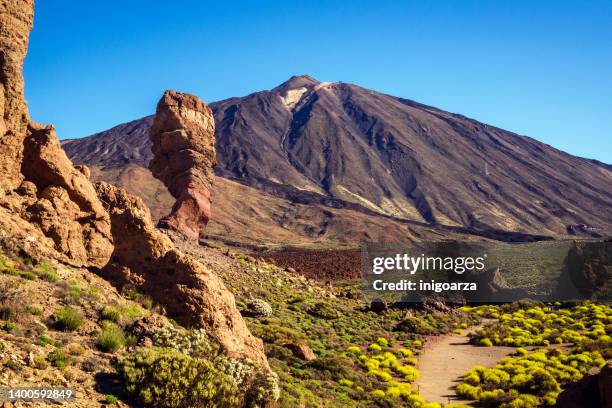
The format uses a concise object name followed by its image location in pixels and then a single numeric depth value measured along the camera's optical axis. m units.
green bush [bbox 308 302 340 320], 32.53
